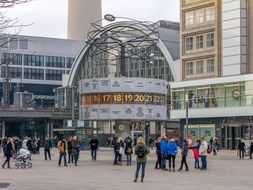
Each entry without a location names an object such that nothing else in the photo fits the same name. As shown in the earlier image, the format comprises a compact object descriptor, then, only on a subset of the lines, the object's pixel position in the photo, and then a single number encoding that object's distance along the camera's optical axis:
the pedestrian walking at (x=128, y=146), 36.19
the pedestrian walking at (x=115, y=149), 37.66
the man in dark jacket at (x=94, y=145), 42.56
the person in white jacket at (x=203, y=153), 32.84
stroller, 33.50
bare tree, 14.74
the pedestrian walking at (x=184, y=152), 32.12
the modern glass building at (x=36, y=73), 113.00
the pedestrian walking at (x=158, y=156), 33.35
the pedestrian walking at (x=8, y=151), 33.28
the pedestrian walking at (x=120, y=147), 37.75
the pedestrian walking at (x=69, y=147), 37.91
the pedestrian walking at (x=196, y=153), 33.94
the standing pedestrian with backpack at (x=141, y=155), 24.16
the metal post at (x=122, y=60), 44.41
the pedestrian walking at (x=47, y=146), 43.69
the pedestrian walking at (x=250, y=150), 47.28
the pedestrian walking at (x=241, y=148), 47.55
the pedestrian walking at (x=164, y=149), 32.41
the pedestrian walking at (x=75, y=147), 37.32
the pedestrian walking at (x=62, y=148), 36.09
